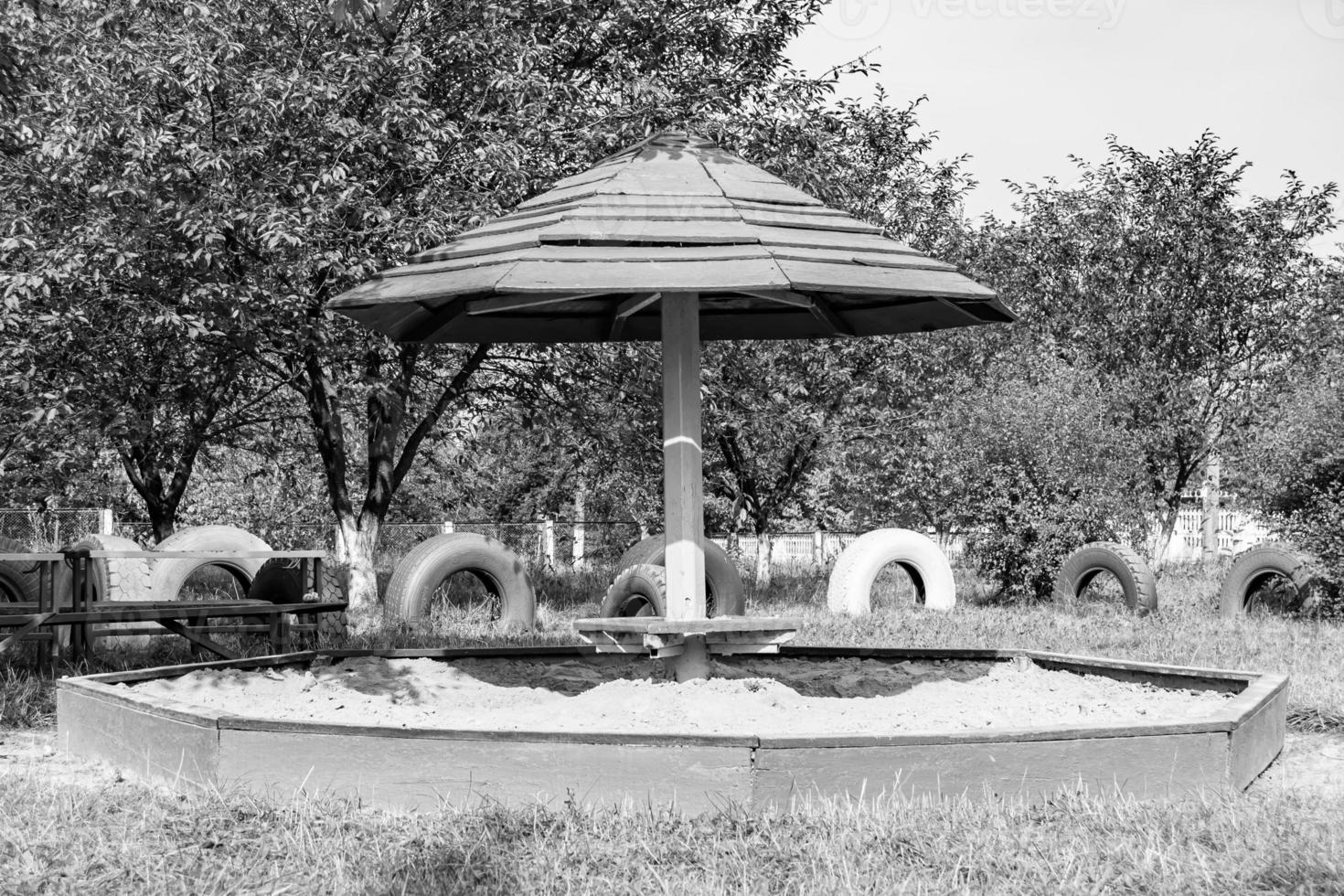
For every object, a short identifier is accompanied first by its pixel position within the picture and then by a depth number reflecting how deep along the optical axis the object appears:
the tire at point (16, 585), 13.26
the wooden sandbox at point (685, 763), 5.21
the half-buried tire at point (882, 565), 16.61
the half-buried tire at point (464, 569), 13.80
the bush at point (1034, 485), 18.31
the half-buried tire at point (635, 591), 12.56
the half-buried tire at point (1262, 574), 14.95
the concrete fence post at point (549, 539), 25.09
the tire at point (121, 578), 13.09
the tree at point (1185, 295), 26.83
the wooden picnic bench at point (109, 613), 9.34
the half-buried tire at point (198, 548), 13.19
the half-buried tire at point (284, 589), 12.14
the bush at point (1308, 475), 14.74
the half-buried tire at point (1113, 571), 15.85
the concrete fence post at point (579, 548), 25.97
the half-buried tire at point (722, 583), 13.95
